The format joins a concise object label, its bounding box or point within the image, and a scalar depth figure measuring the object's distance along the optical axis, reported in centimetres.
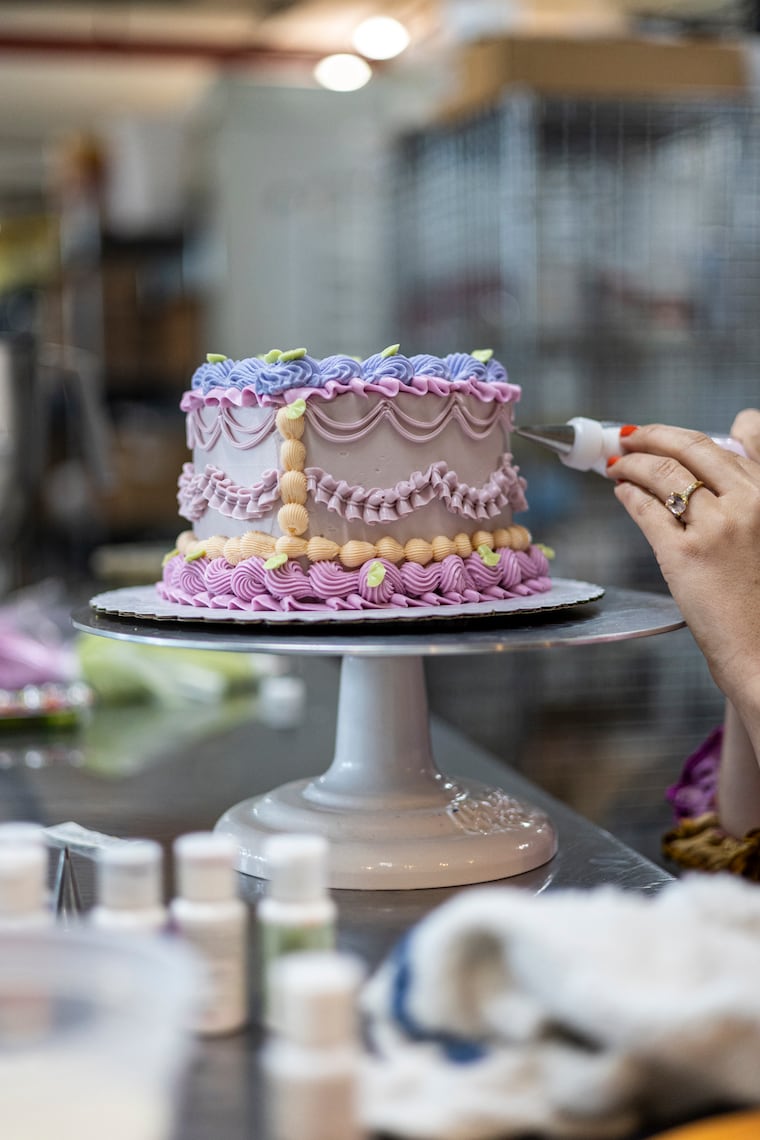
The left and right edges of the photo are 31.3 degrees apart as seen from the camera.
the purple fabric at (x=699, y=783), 121
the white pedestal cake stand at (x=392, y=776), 93
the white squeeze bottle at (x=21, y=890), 68
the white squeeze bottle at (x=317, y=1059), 55
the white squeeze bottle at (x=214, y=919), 70
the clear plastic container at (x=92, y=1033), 52
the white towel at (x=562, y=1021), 60
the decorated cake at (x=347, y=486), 105
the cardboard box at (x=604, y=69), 260
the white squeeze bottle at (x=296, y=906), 68
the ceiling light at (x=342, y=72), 576
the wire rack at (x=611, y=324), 275
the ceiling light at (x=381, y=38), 557
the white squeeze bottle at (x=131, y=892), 69
